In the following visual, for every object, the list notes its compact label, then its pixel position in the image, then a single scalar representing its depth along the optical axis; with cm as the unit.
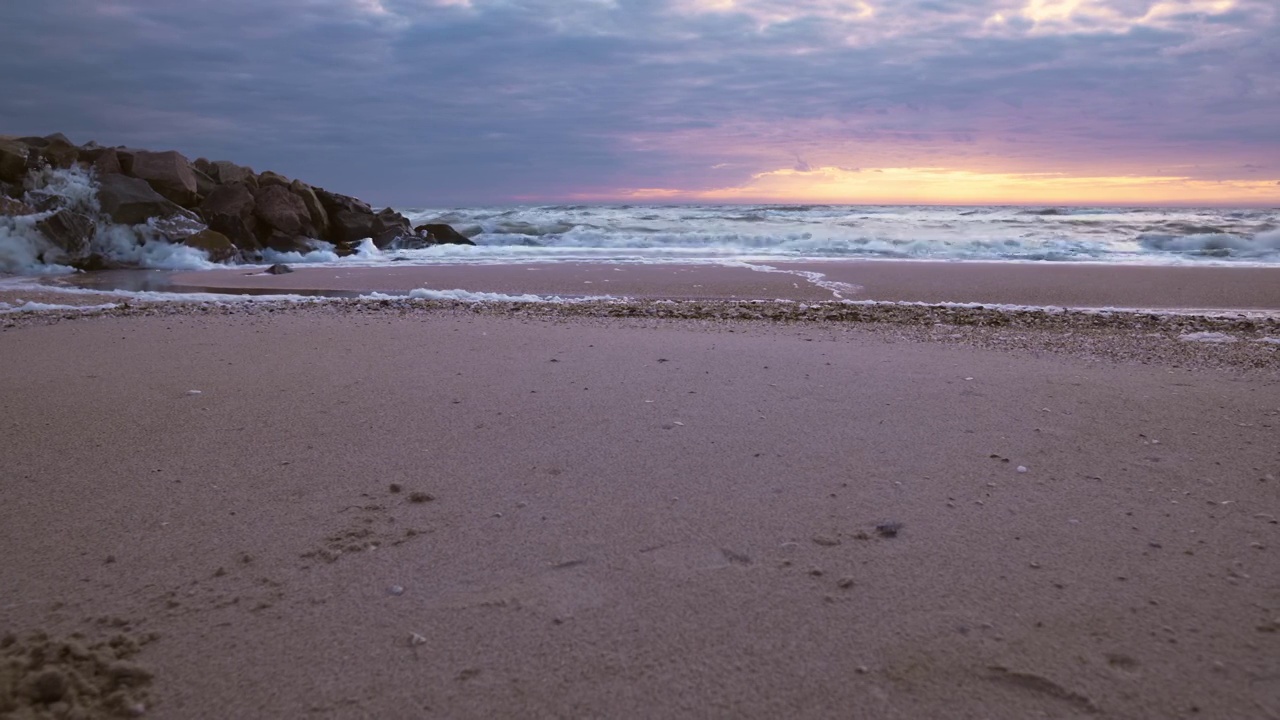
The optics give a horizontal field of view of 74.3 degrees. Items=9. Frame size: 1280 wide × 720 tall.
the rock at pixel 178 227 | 1575
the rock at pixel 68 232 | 1419
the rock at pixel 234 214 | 1753
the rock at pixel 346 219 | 2065
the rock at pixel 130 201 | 1572
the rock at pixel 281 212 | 1872
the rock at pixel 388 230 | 2050
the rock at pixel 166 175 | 1789
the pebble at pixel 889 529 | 242
